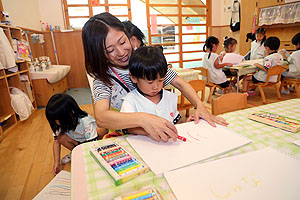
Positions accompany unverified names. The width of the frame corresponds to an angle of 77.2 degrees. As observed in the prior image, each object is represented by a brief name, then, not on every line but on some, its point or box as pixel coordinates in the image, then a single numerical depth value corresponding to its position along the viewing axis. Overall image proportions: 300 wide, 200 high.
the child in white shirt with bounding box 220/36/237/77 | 3.78
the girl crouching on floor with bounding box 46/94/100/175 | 1.51
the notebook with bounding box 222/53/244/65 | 3.33
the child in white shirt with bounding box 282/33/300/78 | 3.15
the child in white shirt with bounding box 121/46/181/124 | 0.87
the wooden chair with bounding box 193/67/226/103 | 3.30
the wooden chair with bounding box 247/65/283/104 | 3.01
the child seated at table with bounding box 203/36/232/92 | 3.34
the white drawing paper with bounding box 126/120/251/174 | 0.57
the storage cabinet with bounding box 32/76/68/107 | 3.53
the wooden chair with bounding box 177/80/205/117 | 2.29
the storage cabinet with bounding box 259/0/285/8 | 4.49
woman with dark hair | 0.72
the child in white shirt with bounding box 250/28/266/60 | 4.02
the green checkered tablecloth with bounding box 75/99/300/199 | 0.49
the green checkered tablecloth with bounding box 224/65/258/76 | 3.04
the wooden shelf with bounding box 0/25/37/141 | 2.57
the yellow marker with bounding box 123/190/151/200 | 0.45
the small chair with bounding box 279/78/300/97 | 3.20
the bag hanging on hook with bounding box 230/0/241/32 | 5.75
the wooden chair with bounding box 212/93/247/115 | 1.27
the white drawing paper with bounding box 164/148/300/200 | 0.44
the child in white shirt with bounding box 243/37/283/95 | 3.08
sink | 3.52
